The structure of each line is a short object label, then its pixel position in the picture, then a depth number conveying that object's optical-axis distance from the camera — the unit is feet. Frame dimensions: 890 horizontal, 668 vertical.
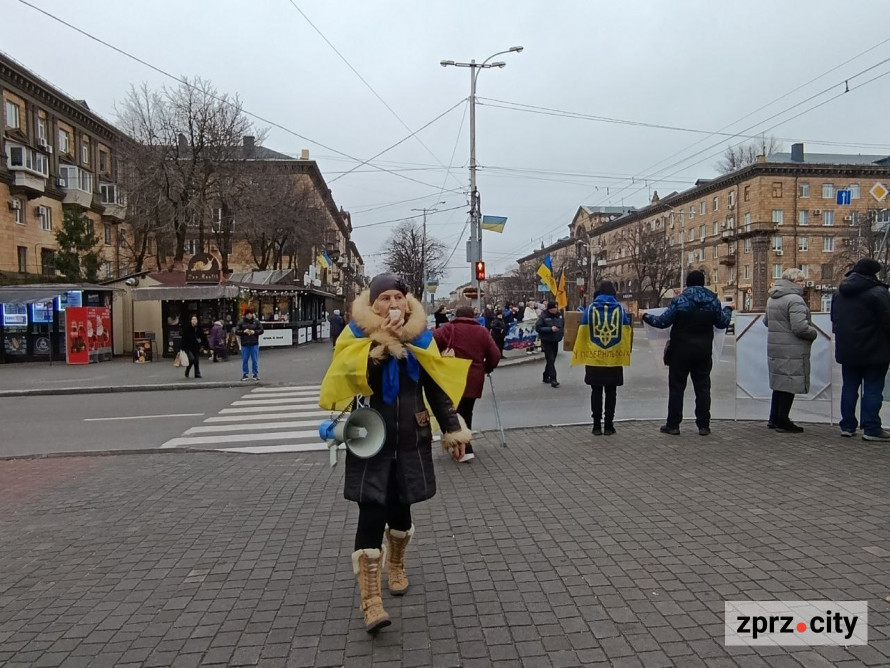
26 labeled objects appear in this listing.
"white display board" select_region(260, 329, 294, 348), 100.12
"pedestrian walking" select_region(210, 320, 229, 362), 75.72
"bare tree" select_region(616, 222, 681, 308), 214.90
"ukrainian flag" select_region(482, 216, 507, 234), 77.71
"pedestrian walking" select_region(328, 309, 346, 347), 81.51
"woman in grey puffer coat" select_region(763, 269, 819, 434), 23.75
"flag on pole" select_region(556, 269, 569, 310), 81.75
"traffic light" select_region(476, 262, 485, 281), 79.25
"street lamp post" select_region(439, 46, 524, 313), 80.94
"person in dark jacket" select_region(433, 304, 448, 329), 38.81
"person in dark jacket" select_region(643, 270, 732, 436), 23.99
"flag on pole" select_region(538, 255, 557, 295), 75.05
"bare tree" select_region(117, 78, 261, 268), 95.45
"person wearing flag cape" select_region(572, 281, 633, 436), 24.81
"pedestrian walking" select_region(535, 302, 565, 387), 44.19
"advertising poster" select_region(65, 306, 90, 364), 71.72
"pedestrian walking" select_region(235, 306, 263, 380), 52.19
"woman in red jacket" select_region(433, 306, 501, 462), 23.18
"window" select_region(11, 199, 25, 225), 133.69
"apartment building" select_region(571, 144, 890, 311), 212.02
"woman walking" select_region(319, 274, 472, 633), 10.45
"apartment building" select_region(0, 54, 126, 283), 130.62
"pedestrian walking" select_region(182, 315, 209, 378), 56.49
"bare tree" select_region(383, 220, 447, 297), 198.80
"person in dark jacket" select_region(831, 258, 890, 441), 22.24
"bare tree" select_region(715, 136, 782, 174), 231.50
